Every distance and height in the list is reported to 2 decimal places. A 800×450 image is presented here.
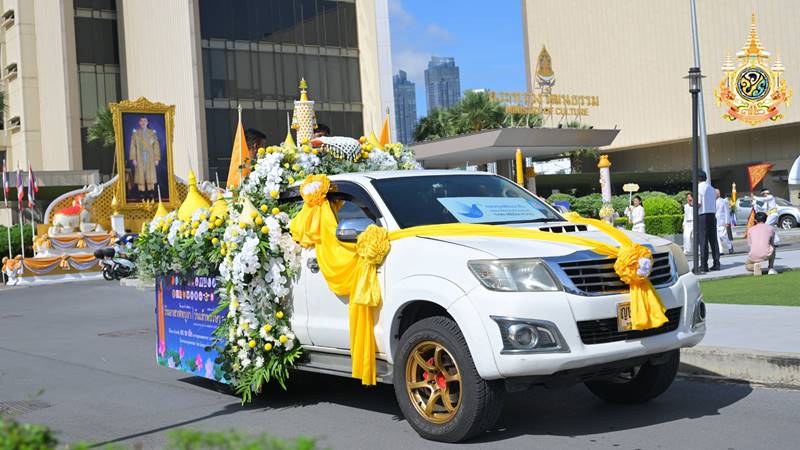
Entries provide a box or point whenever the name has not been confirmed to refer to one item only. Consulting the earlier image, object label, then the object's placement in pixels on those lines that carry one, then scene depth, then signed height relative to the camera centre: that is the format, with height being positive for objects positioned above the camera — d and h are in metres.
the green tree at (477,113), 58.42 +7.16
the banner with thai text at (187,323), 8.40 -0.74
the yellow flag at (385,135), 11.83 +1.28
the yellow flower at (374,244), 6.77 -0.08
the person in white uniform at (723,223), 22.45 -0.24
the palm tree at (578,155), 67.00 +4.92
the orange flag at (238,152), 11.46 +1.36
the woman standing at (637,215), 24.59 +0.07
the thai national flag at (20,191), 35.03 +2.36
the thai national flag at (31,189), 34.81 +2.42
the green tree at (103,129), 55.53 +7.19
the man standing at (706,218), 17.56 -0.08
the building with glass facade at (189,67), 56.22 +11.13
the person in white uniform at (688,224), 21.03 -0.21
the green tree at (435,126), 59.25 +6.68
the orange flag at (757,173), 53.69 +2.20
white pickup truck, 5.92 -0.63
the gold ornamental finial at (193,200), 10.50 +0.50
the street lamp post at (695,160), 17.03 +1.00
